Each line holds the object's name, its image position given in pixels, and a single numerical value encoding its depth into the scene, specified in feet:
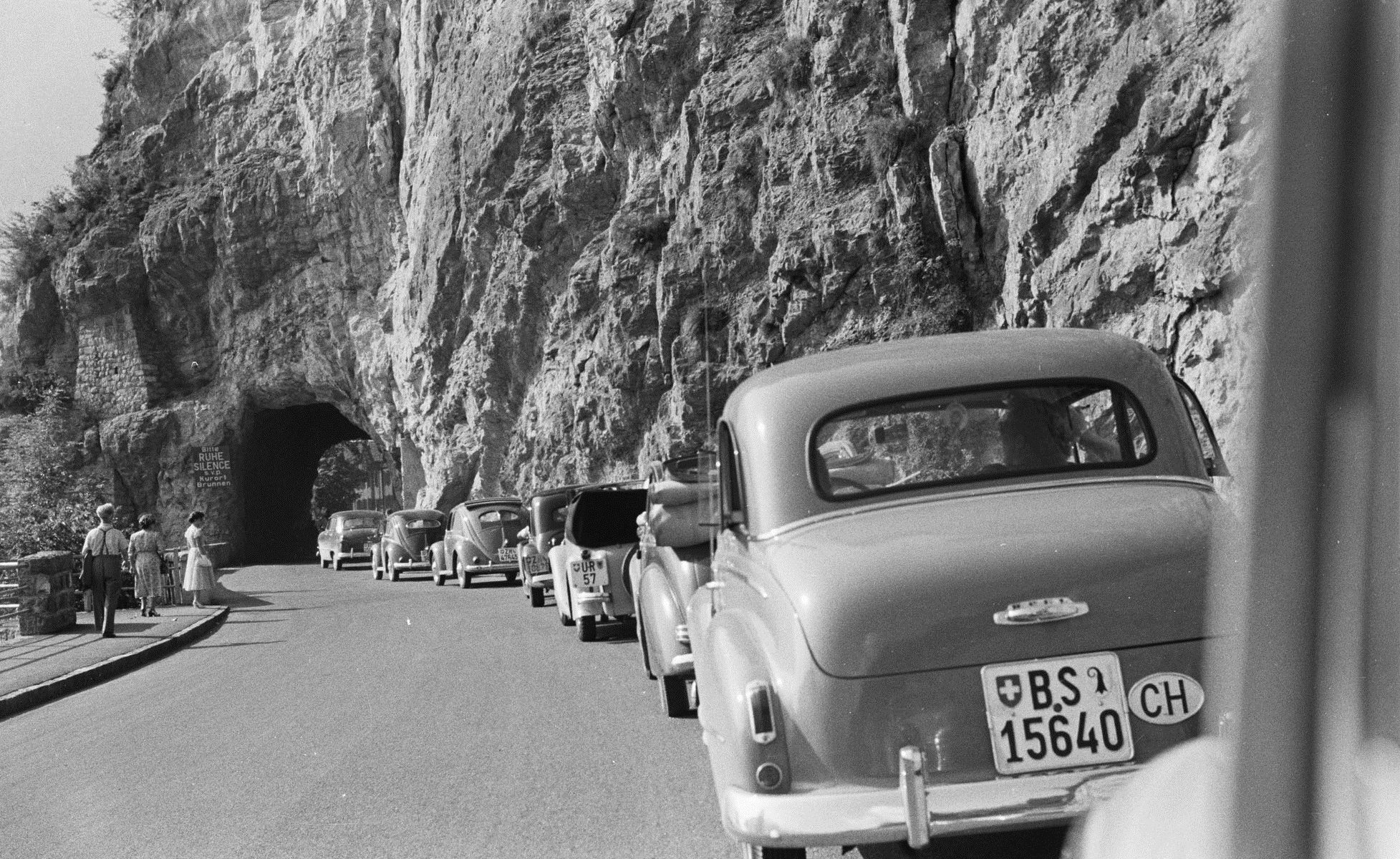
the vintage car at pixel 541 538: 57.36
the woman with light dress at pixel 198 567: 72.49
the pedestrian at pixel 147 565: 67.36
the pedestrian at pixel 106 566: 54.08
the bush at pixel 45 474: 147.02
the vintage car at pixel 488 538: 81.66
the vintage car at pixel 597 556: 39.55
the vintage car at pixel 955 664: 13.35
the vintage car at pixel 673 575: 21.20
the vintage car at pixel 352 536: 126.52
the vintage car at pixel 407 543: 102.01
